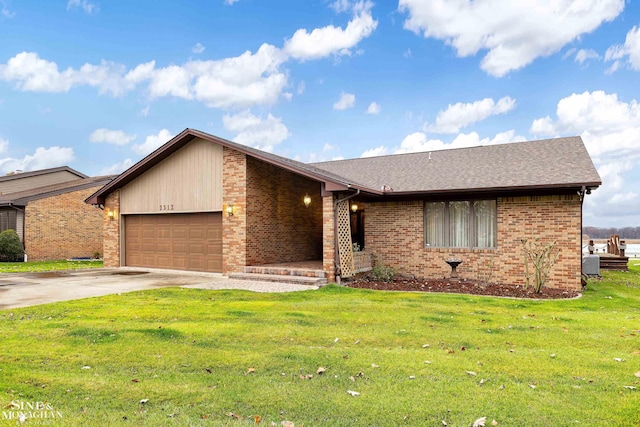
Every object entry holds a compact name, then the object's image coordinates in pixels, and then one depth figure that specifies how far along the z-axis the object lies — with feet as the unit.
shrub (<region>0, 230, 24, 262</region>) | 64.28
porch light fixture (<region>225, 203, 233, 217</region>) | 45.47
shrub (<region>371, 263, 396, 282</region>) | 42.16
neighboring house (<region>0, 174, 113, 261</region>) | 68.80
